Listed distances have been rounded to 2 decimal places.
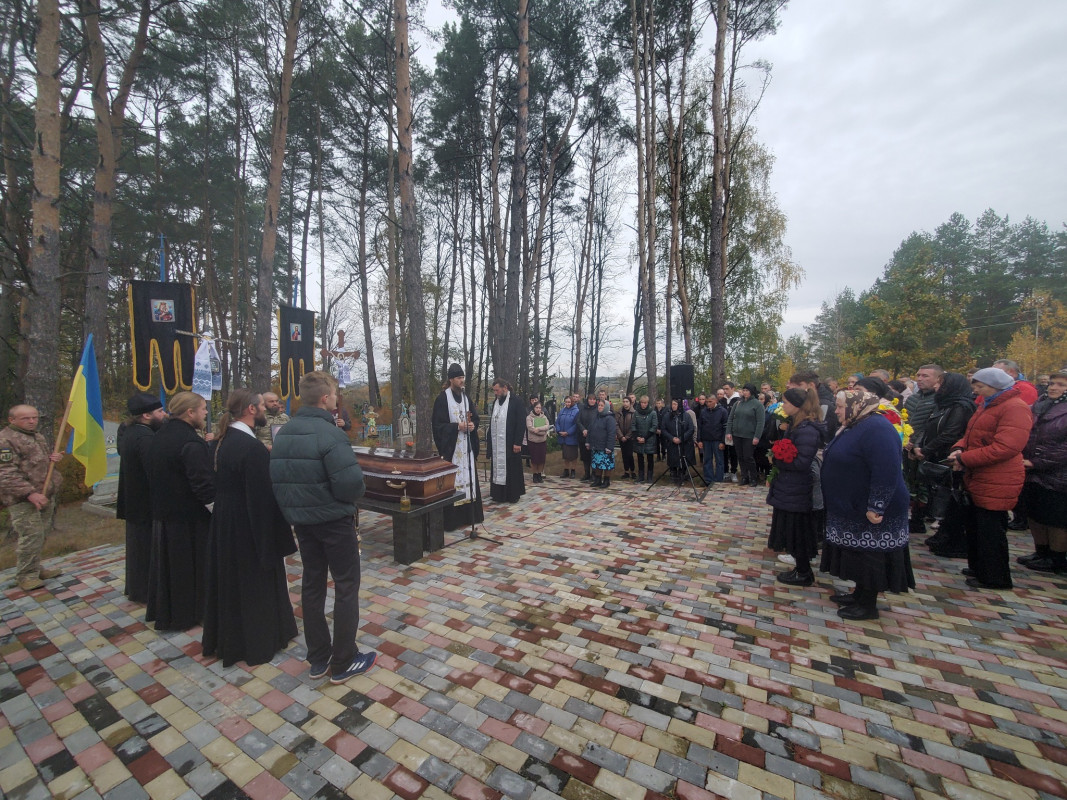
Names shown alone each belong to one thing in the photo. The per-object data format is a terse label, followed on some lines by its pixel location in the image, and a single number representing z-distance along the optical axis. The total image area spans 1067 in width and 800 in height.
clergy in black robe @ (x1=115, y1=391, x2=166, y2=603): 3.46
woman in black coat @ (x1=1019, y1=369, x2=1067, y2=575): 3.69
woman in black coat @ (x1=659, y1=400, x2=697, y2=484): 7.83
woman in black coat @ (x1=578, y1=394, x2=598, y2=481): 8.33
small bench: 4.29
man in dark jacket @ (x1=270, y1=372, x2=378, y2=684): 2.46
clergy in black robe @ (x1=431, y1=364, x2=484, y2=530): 5.43
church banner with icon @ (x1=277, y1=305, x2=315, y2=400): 9.38
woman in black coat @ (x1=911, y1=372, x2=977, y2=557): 4.17
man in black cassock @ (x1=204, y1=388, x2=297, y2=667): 2.67
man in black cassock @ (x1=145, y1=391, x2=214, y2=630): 2.96
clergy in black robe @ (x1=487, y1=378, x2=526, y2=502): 6.47
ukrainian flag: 4.23
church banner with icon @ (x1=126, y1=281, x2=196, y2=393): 6.34
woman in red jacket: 3.45
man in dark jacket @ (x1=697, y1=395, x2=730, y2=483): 7.77
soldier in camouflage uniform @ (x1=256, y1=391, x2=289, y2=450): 5.86
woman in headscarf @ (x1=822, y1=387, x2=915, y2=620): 3.04
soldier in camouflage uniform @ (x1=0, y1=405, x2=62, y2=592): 3.71
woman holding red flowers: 3.76
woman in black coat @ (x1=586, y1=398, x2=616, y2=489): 7.86
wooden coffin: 4.36
